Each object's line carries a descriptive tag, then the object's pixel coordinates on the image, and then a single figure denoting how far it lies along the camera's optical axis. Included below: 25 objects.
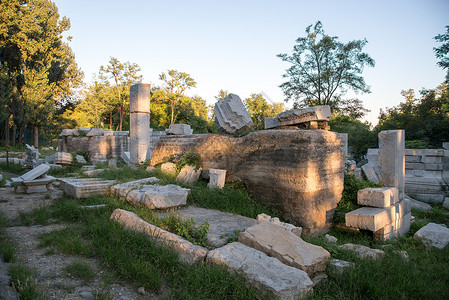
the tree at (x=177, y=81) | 38.48
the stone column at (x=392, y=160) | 6.37
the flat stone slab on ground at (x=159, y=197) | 4.61
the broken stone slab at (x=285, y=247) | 2.91
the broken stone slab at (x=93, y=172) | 7.95
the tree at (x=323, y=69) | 22.42
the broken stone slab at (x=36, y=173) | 6.77
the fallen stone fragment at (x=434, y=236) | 4.66
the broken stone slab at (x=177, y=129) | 9.80
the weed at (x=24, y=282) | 2.09
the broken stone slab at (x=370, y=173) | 8.88
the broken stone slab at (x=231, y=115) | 6.67
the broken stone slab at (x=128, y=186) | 5.36
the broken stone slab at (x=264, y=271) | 2.40
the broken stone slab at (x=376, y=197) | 5.39
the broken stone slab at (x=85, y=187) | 5.44
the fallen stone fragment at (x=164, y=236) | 2.96
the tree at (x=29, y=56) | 21.14
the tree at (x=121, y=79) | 34.38
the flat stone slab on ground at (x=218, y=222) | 3.55
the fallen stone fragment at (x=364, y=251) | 3.64
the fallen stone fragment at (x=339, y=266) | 3.04
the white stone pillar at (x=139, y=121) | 10.01
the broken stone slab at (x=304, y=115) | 6.68
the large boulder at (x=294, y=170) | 4.91
